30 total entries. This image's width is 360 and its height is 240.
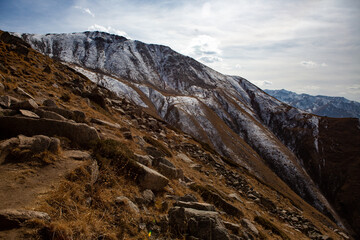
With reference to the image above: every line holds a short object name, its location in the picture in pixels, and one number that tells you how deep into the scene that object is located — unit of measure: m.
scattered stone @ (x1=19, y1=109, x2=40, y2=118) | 7.86
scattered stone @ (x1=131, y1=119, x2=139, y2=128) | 22.69
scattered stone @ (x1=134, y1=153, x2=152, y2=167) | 9.50
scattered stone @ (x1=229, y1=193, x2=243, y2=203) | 14.90
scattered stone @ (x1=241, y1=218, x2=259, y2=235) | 9.64
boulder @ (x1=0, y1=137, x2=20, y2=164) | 5.84
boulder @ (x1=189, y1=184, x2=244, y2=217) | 10.66
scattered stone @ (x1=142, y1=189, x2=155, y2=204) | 6.86
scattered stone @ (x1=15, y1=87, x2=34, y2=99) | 11.91
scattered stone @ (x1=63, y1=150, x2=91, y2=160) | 7.04
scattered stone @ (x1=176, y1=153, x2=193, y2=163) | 19.46
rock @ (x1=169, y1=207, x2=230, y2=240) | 5.73
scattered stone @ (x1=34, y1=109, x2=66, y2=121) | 8.63
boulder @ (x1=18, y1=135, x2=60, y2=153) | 6.32
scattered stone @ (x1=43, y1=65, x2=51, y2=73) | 22.26
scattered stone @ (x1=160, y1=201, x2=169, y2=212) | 6.86
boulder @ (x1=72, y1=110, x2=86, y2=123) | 10.63
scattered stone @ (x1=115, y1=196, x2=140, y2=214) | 5.83
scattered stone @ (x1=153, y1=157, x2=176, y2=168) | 10.91
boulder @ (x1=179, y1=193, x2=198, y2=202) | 7.87
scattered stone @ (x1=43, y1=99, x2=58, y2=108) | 11.72
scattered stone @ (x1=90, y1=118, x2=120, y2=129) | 13.58
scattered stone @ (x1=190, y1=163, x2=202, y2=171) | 18.53
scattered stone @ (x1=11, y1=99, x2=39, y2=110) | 8.67
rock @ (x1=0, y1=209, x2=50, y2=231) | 3.71
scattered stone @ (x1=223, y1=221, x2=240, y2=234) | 7.81
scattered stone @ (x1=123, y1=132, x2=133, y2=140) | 13.54
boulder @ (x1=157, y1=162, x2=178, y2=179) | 10.42
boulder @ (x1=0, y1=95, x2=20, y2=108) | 8.54
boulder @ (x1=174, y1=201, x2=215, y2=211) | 7.11
